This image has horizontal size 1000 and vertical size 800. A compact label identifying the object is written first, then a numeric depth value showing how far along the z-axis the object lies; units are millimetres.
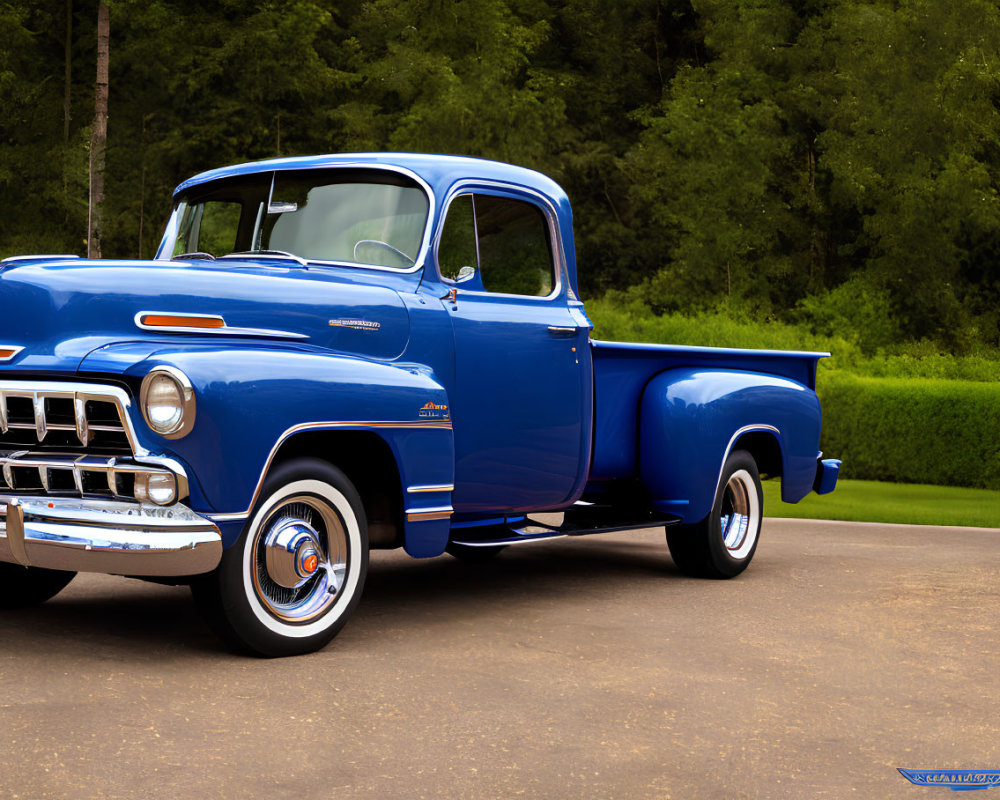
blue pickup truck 5160
